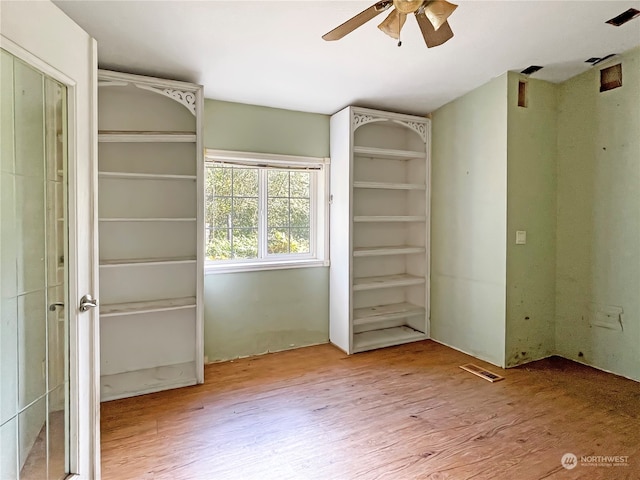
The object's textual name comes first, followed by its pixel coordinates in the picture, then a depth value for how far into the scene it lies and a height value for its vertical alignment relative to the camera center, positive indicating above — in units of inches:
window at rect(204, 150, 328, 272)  130.9 +8.8
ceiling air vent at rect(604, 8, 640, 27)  94.4 +57.9
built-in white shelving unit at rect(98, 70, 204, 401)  106.5 -0.5
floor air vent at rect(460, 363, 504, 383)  115.7 -45.7
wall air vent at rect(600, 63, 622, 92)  117.2 +51.5
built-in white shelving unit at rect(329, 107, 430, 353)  137.7 +2.1
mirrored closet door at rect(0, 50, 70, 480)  50.6 -6.5
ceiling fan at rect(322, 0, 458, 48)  62.0 +40.0
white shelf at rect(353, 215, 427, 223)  138.6 +6.2
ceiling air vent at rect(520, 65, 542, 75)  120.5 +55.2
